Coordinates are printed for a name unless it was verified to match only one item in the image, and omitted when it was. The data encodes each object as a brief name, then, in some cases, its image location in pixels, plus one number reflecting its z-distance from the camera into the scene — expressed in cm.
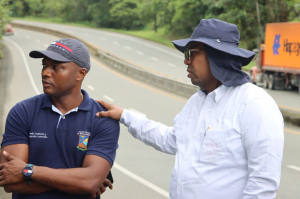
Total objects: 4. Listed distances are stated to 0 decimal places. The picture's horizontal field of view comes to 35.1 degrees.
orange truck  2480
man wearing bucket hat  272
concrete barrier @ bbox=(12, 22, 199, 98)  2313
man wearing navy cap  308
